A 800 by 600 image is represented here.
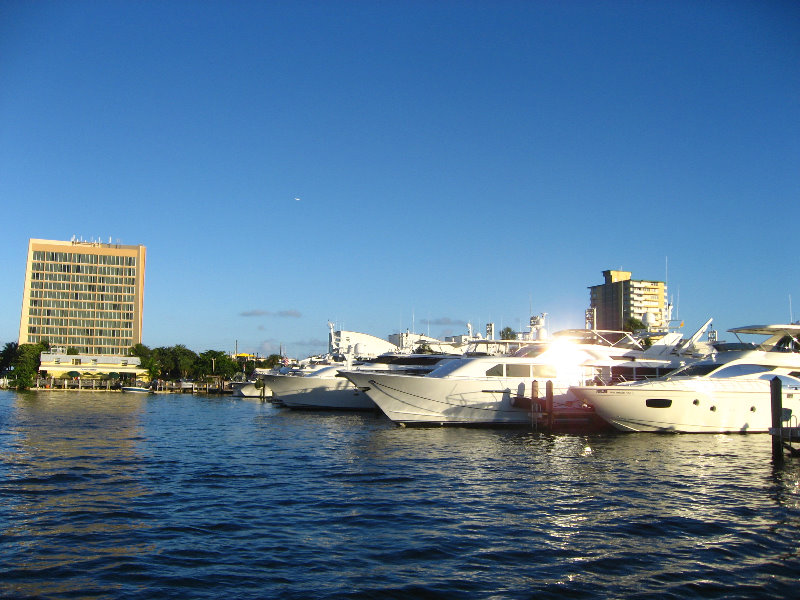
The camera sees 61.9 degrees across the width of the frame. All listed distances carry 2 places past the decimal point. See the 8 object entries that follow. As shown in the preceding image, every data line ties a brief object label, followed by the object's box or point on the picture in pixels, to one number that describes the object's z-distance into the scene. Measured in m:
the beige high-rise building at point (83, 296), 170.25
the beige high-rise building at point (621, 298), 171.50
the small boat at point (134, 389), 104.70
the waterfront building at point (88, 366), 119.12
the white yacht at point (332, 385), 50.06
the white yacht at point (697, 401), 29.73
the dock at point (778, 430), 22.58
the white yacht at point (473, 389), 33.44
